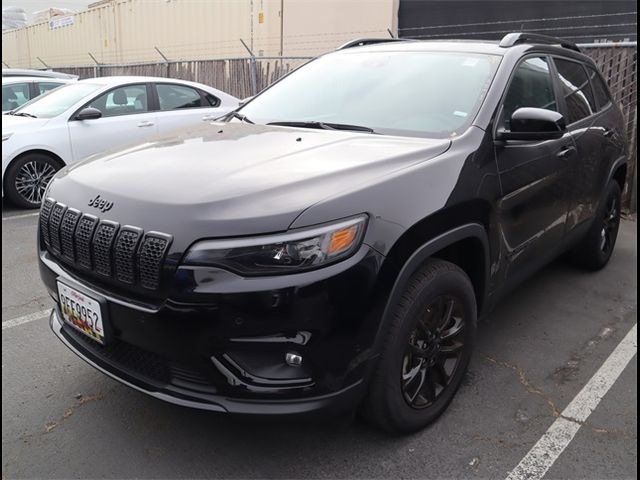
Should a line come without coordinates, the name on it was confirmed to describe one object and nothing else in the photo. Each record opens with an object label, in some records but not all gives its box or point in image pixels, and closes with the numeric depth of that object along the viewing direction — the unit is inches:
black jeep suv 77.9
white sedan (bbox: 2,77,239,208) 265.9
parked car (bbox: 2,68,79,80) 479.8
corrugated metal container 473.7
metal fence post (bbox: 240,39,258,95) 432.8
